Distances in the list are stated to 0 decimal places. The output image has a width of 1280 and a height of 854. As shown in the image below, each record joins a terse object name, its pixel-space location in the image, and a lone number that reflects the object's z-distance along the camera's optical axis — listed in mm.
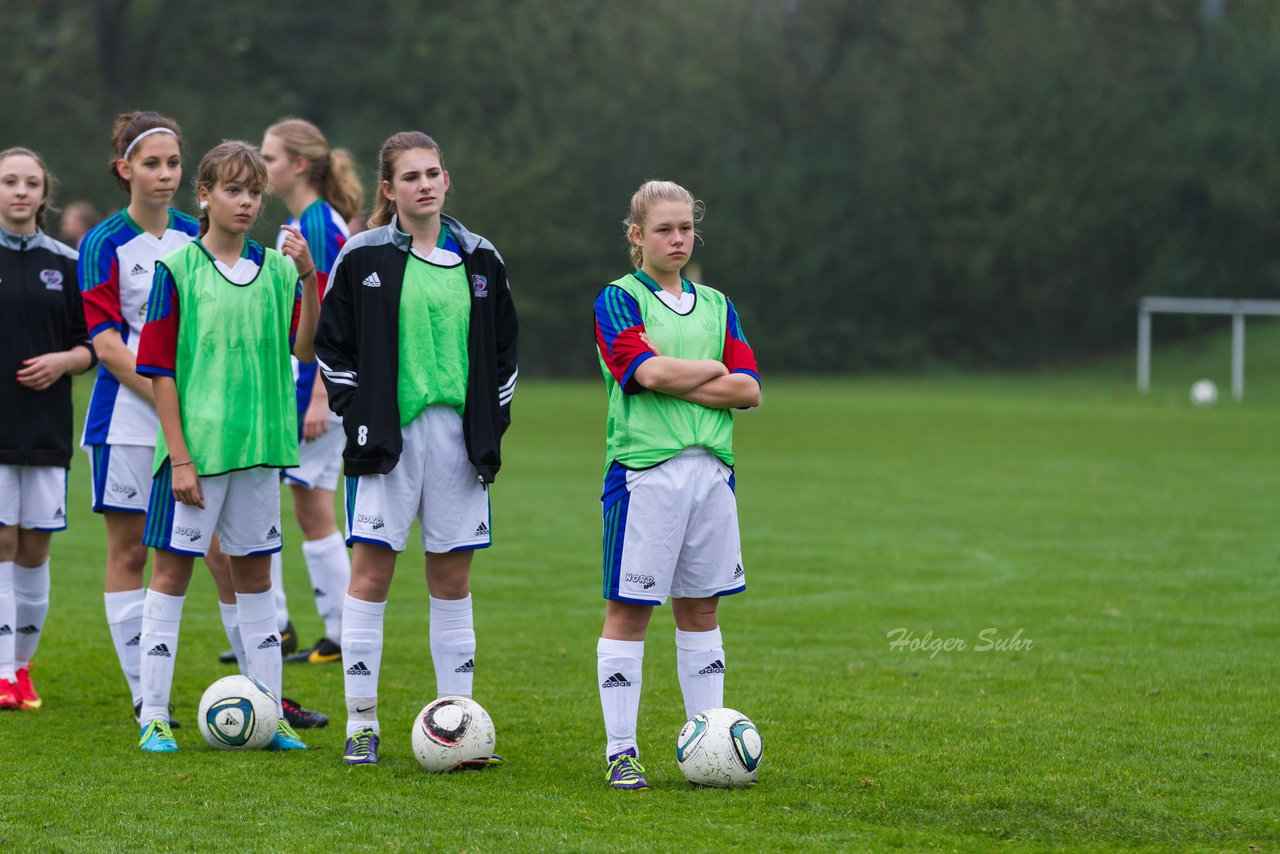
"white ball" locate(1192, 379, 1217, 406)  59253
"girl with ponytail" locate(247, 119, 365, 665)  14016
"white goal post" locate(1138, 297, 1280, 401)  65937
